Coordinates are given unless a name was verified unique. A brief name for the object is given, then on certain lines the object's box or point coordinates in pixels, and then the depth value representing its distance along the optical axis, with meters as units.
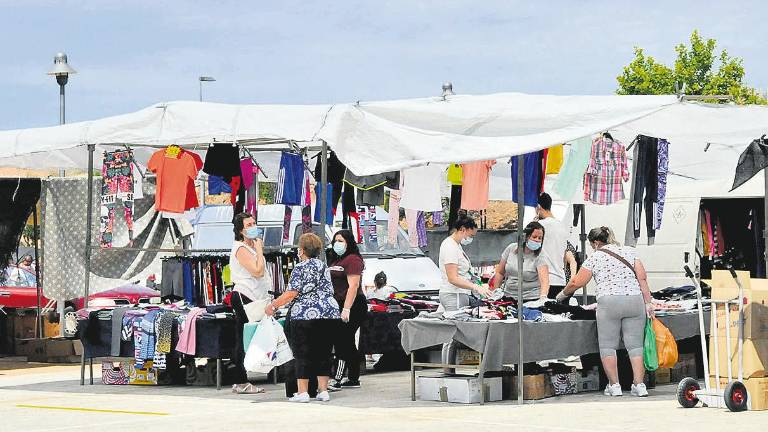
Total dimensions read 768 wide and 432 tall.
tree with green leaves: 45.19
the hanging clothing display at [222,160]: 16.00
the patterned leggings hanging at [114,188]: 16.33
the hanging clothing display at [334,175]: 16.69
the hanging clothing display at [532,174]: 14.98
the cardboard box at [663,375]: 14.38
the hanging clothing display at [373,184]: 16.52
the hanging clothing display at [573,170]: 15.17
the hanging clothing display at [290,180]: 16.50
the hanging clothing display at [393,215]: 17.64
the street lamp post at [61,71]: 22.86
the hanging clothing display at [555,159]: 15.53
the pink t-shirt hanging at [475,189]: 15.87
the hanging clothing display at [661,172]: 15.21
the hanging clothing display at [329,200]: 16.77
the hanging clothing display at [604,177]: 15.73
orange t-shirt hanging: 16.11
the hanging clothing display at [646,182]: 14.91
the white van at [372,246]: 20.31
